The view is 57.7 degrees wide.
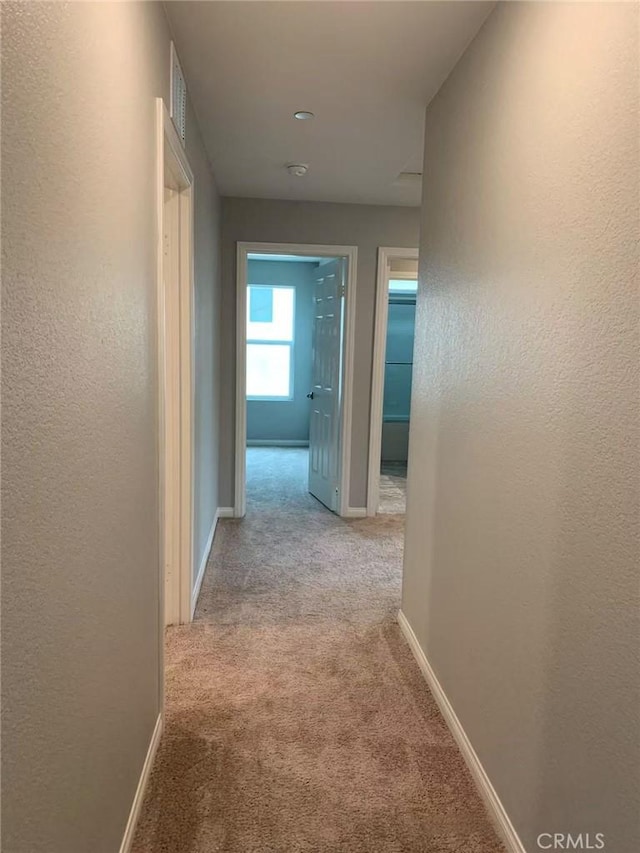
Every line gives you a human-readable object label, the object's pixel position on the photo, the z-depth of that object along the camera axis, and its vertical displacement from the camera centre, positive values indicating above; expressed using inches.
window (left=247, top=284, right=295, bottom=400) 307.6 +3.0
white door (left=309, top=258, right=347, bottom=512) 184.4 -11.6
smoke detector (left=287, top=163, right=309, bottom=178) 136.3 +42.3
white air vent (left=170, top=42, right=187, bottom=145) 82.1 +36.4
